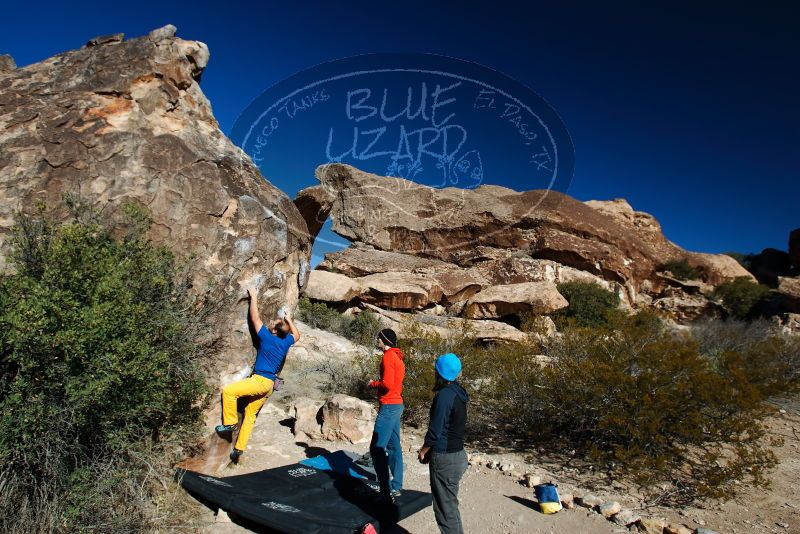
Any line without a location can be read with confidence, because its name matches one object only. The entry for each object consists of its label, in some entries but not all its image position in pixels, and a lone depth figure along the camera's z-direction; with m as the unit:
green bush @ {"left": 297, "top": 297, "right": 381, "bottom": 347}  13.76
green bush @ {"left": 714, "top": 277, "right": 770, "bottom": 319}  21.98
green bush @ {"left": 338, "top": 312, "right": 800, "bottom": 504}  5.45
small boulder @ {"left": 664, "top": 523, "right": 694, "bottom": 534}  3.90
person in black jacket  3.18
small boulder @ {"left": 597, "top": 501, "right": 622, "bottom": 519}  4.27
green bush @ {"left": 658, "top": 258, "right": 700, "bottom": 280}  24.38
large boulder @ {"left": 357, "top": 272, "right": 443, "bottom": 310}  16.56
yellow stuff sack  4.36
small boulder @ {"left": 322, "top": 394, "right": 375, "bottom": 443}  6.06
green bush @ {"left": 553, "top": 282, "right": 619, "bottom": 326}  17.53
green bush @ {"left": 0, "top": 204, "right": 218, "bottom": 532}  2.55
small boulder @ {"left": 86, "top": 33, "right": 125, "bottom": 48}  4.73
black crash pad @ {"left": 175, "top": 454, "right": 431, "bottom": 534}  3.45
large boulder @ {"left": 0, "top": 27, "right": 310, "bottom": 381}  3.90
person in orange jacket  3.95
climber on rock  4.11
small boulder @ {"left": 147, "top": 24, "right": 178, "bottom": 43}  4.72
